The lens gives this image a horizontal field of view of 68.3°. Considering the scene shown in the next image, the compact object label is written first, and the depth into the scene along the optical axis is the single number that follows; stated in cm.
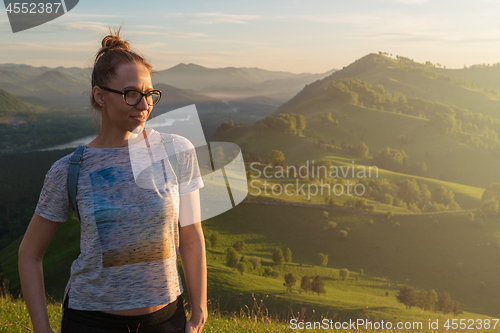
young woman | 170
